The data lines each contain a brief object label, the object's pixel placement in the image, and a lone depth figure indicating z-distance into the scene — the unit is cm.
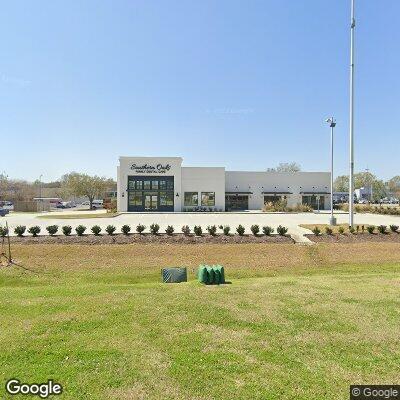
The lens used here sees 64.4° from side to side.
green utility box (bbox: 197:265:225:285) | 1080
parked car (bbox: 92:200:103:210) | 6641
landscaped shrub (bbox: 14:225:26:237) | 1911
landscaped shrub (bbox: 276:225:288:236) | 2012
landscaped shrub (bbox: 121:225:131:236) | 1988
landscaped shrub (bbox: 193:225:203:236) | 1991
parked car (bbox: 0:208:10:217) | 3849
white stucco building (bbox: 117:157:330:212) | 4447
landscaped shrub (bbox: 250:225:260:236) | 2009
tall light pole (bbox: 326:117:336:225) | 2588
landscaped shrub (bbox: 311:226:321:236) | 2061
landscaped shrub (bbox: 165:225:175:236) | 2005
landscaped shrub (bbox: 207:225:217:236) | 1995
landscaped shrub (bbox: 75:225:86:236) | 1944
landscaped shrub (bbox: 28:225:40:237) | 1929
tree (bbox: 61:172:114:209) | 5900
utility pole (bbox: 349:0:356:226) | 2202
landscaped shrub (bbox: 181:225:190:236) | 2011
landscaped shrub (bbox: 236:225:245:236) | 1998
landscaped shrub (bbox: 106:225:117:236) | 1973
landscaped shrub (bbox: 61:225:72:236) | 1944
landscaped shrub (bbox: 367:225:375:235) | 2097
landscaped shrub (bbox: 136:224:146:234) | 2006
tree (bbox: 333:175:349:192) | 9338
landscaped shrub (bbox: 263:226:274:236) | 2005
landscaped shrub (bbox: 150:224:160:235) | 2006
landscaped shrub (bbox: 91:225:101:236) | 1958
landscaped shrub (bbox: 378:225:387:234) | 2100
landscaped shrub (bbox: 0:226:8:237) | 1818
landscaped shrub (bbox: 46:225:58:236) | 1934
